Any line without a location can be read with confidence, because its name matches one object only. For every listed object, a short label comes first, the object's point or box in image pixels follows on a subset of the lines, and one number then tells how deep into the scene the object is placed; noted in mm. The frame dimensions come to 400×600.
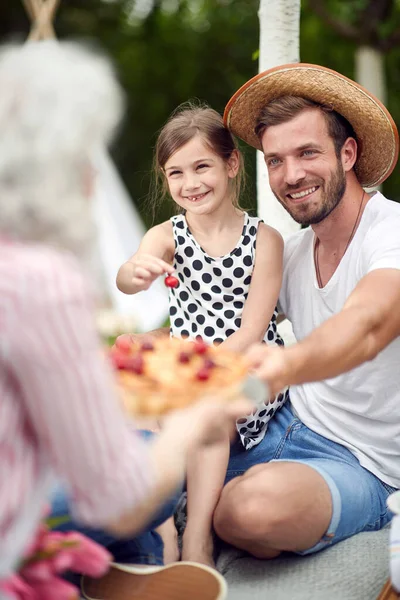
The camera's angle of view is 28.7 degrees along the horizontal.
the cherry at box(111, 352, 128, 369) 1645
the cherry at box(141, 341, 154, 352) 1745
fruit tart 1492
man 2270
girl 2770
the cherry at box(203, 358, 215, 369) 1549
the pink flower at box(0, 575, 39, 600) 1328
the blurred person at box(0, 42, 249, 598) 1208
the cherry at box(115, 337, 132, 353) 1758
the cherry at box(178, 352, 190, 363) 1616
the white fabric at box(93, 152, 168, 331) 6367
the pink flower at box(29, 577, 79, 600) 1437
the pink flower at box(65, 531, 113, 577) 1488
